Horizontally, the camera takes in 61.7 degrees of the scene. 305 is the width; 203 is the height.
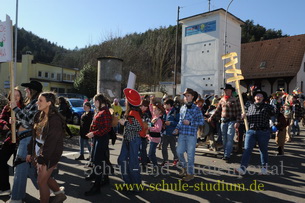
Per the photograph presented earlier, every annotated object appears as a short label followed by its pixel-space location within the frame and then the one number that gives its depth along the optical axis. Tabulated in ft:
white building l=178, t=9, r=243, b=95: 93.25
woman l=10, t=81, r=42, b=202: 12.44
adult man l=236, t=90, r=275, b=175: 17.84
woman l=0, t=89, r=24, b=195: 13.87
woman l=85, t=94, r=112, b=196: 14.56
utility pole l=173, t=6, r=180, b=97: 69.31
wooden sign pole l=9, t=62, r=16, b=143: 12.85
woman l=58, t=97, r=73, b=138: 26.07
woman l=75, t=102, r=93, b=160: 22.67
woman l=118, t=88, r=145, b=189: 14.73
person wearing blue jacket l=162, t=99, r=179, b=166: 19.67
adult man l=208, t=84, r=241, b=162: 21.67
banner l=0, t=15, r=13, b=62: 14.01
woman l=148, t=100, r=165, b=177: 18.52
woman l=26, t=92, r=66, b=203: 10.78
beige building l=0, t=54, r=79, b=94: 129.49
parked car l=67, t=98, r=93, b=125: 51.80
